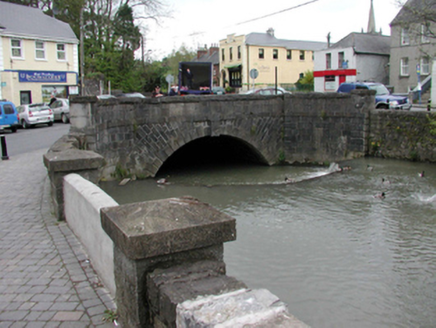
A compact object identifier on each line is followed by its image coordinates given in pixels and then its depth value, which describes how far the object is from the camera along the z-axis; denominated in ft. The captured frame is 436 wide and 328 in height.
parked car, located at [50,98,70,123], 99.30
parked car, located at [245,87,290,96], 89.24
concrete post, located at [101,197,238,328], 10.30
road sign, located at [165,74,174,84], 105.13
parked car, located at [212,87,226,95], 141.83
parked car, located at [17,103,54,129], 87.66
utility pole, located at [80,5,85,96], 95.32
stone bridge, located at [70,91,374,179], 46.70
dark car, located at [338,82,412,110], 82.02
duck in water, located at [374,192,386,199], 42.52
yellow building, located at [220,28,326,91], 186.09
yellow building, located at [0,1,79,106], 107.86
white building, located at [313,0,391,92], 142.31
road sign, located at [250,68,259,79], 87.82
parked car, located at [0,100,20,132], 79.87
